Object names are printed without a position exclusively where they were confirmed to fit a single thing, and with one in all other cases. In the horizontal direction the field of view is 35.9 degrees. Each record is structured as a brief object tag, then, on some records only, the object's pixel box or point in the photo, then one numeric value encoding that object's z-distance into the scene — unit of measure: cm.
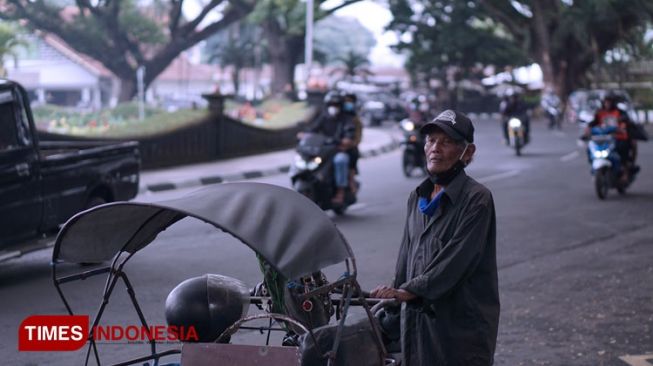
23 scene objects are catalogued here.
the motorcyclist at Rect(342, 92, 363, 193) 1331
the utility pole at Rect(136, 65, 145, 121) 2879
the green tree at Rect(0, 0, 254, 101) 4053
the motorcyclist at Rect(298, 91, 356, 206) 1309
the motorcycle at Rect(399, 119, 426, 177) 1941
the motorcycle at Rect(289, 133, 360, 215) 1294
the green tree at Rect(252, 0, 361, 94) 4016
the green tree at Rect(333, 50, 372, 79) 6097
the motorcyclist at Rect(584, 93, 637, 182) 1535
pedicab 340
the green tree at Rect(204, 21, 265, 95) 6072
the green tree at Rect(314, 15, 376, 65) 10712
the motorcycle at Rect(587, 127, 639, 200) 1501
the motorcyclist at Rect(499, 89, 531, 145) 2564
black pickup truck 875
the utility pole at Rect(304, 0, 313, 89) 3569
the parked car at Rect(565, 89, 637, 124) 3712
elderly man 383
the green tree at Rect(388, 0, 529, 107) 5303
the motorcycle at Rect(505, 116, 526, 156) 2536
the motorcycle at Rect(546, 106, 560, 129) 3894
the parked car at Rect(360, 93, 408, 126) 4431
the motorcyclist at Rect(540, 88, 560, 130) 3897
